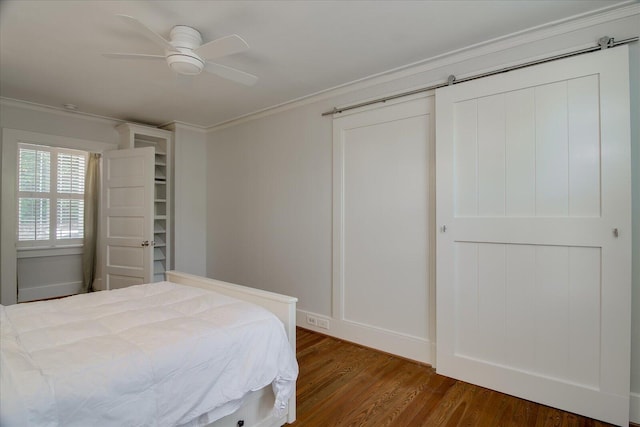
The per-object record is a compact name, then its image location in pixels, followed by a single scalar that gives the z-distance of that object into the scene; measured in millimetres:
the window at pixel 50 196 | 4398
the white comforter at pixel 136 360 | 1050
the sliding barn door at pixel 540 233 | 1883
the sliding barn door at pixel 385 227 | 2641
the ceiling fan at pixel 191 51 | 1861
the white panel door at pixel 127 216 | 3732
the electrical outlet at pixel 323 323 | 3234
